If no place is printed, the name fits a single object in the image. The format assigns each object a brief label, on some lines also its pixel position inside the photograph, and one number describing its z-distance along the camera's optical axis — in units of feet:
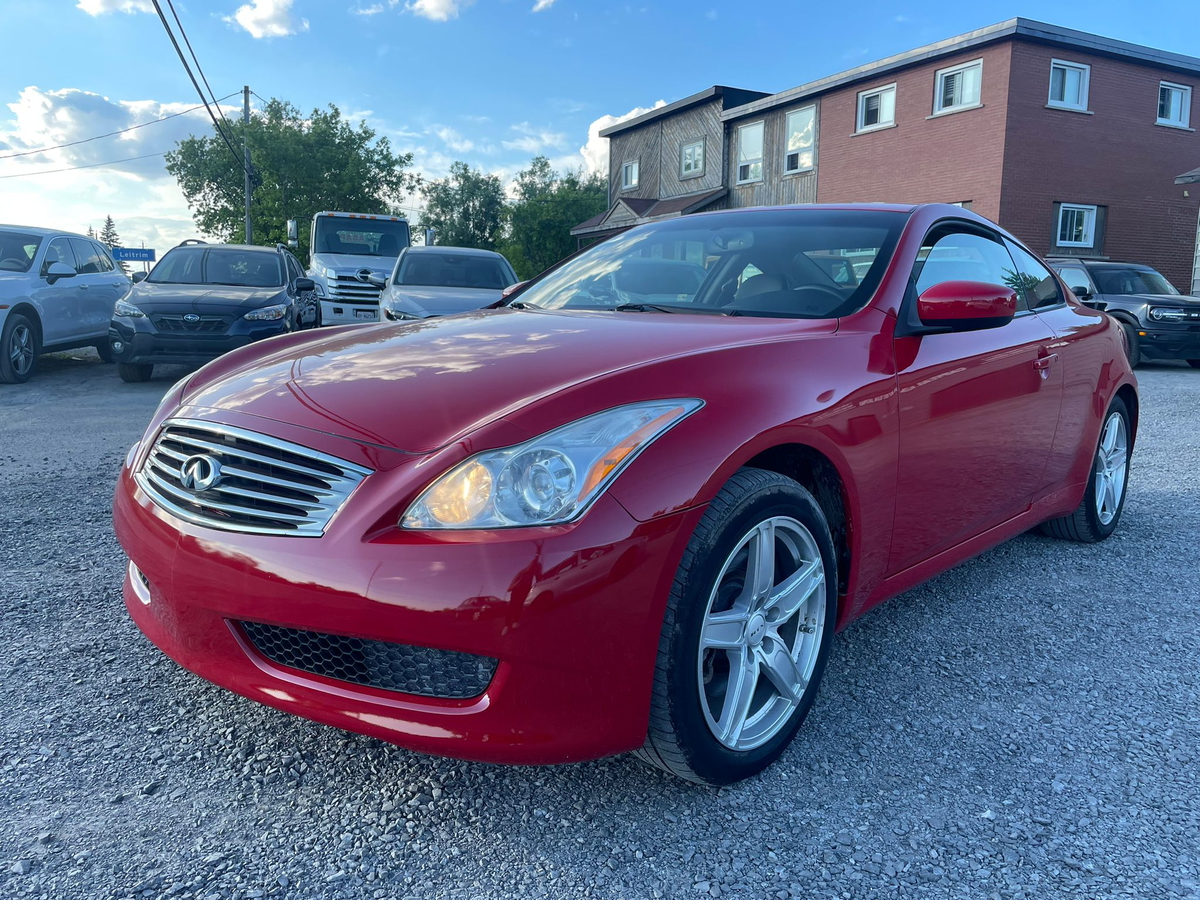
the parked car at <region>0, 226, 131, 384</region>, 32.42
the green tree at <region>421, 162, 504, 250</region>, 210.59
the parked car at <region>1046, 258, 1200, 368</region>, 41.63
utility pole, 141.45
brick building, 63.82
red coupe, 6.10
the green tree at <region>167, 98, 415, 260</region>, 153.99
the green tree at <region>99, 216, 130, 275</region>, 439.22
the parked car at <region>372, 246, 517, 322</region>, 33.58
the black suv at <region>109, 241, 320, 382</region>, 32.09
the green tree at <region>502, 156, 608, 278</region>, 155.33
